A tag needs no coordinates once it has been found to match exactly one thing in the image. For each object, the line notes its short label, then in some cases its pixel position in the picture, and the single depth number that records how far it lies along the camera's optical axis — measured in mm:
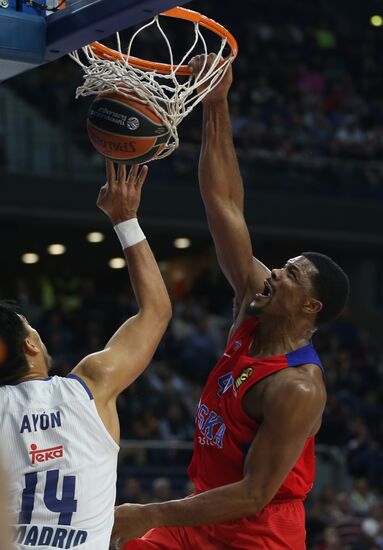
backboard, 5974
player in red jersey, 6195
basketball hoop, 6607
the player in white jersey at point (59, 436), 5136
